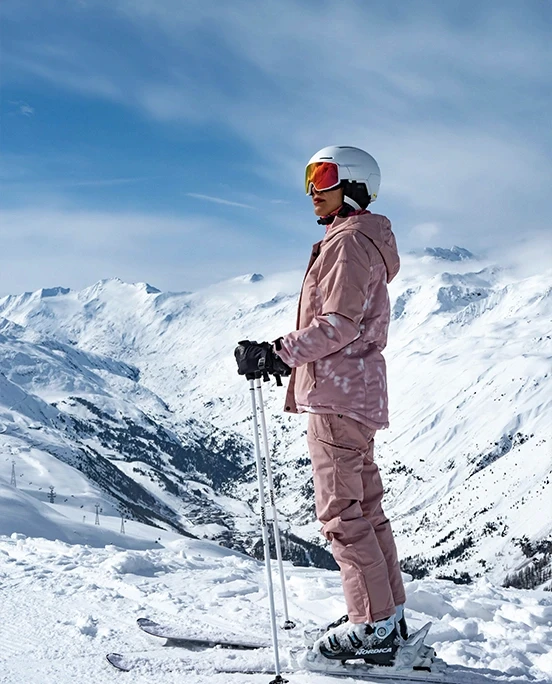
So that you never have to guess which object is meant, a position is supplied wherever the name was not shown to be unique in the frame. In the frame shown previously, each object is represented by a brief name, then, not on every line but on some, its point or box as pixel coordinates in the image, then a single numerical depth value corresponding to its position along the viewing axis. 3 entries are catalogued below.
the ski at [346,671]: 5.03
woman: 5.10
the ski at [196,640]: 5.79
